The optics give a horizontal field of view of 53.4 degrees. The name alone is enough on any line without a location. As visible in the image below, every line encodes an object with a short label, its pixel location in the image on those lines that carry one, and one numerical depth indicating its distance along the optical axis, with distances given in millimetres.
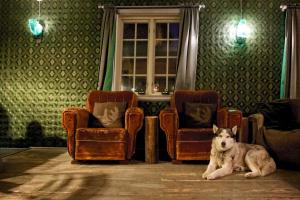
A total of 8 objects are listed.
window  5367
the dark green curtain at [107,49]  5082
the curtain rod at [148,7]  5074
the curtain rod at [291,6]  4930
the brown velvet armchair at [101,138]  3801
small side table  3961
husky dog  3139
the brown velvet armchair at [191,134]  3844
